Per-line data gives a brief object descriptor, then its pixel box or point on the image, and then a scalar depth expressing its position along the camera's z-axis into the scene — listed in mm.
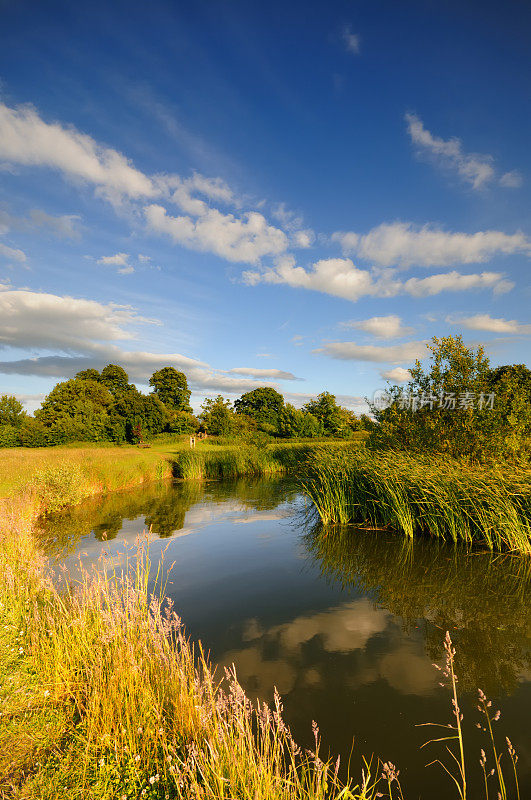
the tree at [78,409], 47094
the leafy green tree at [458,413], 14250
